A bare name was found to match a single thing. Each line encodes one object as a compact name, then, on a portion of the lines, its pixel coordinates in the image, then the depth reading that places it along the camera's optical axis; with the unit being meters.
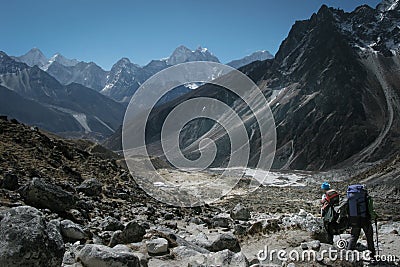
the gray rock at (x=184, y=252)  9.32
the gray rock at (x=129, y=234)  10.32
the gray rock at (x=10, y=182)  13.73
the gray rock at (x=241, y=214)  22.28
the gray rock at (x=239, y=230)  14.29
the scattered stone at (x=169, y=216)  18.44
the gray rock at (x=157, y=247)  9.37
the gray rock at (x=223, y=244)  10.73
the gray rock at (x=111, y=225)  11.99
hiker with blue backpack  9.40
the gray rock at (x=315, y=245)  9.24
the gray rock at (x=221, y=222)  17.97
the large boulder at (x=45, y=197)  12.50
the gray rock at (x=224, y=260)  7.62
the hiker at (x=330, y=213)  10.34
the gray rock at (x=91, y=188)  18.69
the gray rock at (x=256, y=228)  12.70
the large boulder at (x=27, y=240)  5.66
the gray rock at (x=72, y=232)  9.74
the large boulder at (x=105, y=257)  6.76
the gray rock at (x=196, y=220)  18.36
